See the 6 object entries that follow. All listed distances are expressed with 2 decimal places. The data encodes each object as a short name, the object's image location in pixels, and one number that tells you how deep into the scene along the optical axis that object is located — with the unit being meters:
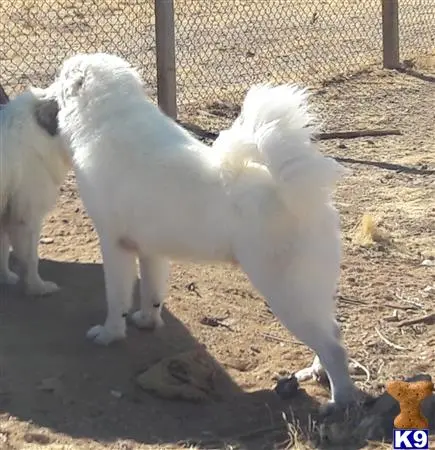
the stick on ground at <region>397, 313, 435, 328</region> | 5.36
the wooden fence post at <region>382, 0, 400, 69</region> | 10.71
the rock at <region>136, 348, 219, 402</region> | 4.63
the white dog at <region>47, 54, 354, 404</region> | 4.22
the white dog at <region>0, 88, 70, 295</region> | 5.41
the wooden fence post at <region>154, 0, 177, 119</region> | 8.34
